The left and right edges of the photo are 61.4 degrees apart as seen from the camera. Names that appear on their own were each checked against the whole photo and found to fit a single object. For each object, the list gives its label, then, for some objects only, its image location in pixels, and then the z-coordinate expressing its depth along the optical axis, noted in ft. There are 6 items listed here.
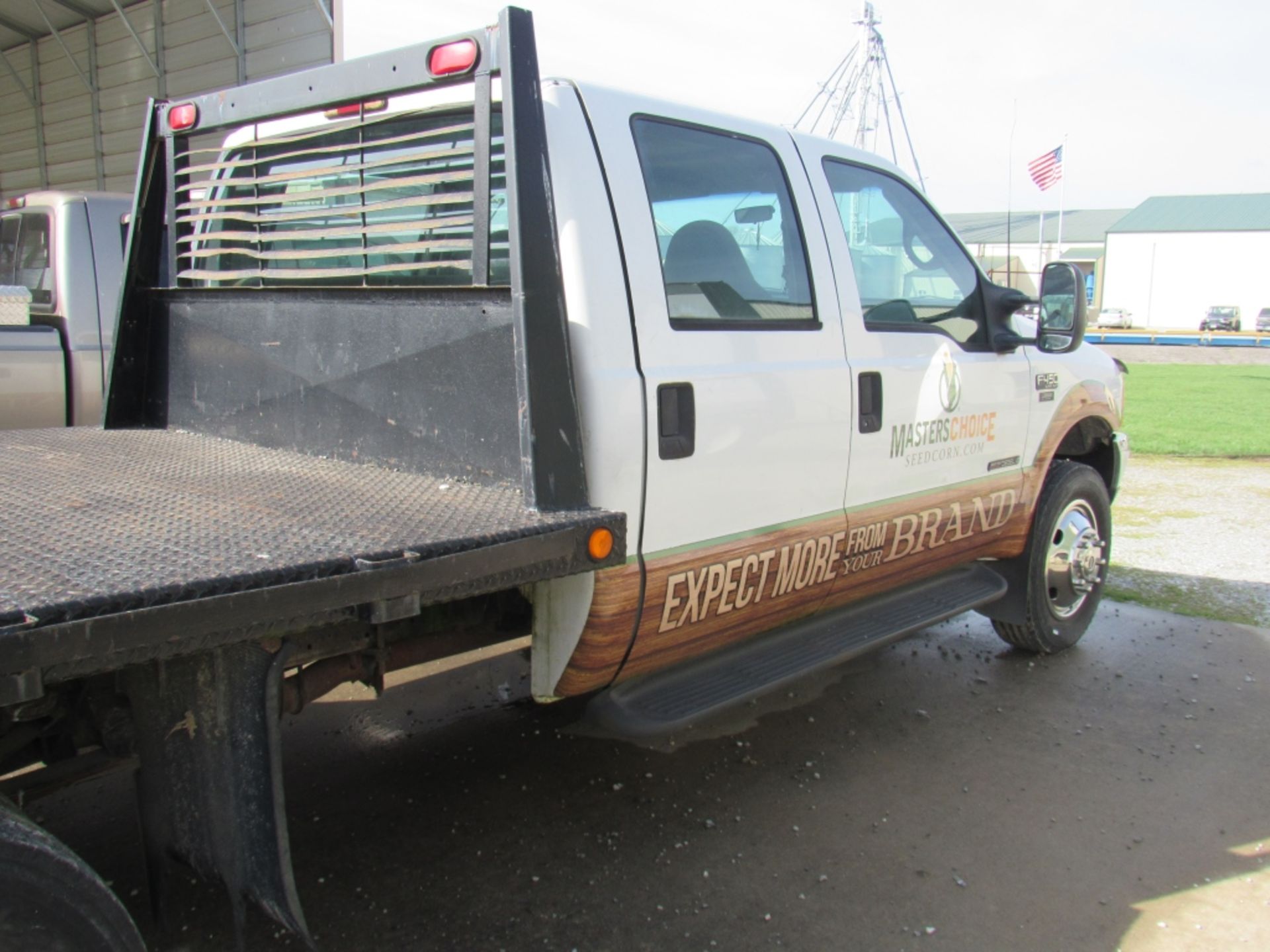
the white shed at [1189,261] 200.44
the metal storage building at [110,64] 44.11
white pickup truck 7.00
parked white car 172.55
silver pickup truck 18.48
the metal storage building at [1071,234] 194.39
